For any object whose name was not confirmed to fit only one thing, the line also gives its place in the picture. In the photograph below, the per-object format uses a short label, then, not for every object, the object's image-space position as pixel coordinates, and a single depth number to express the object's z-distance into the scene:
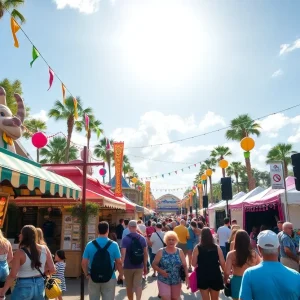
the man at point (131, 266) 5.58
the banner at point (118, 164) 16.08
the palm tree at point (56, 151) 30.72
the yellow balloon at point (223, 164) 15.12
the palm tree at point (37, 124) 27.06
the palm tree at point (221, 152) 39.62
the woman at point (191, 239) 9.95
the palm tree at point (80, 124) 26.06
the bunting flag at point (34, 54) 7.62
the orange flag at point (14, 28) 6.85
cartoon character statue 7.06
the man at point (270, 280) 2.28
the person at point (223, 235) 9.38
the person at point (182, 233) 9.54
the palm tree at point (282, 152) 31.98
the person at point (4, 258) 4.30
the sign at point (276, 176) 10.02
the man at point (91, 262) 4.38
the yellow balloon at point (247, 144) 10.61
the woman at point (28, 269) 3.65
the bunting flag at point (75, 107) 10.32
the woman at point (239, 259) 3.96
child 5.84
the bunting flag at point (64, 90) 9.45
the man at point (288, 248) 6.32
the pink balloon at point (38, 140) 8.98
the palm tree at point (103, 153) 41.01
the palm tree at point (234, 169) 49.90
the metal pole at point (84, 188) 7.31
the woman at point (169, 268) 4.46
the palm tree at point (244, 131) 25.69
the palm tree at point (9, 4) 12.40
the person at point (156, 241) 8.36
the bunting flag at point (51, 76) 8.58
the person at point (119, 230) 13.32
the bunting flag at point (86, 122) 11.92
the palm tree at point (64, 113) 23.70
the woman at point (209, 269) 4.44
